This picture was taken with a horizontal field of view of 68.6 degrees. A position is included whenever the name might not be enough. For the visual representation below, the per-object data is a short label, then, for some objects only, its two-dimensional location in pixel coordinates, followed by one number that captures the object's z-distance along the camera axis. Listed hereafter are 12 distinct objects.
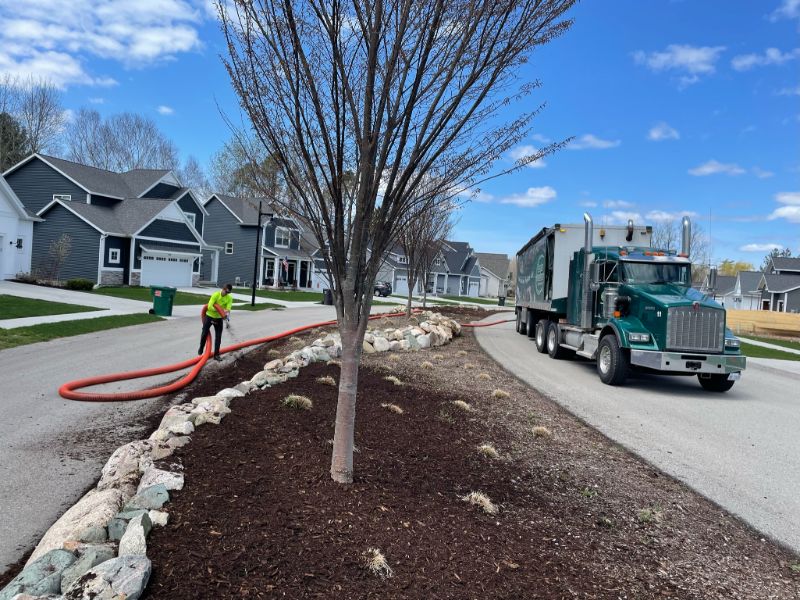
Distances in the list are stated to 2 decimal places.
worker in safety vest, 11.35
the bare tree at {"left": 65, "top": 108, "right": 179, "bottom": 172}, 54.38
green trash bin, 20.31
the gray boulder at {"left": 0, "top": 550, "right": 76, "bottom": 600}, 2.90
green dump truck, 11.21
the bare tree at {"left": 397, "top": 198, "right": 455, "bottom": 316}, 20.28
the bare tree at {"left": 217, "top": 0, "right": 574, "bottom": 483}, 3.96
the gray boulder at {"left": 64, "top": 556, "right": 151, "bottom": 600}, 2.74
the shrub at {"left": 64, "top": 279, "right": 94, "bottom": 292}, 28.81
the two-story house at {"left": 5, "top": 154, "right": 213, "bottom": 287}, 33.34
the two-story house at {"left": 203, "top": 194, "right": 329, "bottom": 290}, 47.16
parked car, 50.52
